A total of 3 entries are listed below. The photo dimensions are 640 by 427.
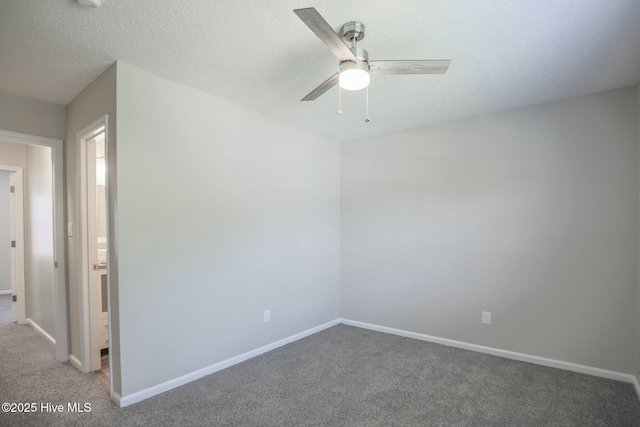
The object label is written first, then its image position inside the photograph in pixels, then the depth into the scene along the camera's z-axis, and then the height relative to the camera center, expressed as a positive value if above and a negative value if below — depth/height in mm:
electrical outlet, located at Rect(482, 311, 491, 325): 3137 -1072
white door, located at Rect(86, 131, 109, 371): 2715 -427
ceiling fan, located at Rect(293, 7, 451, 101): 1659 +750
